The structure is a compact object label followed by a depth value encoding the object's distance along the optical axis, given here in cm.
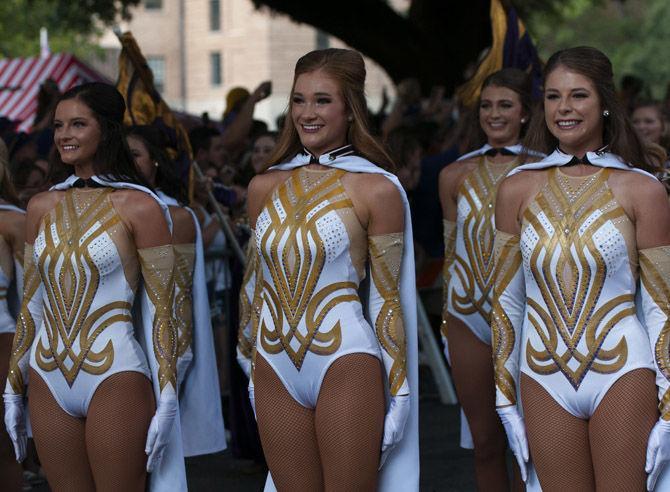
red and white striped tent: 1600
